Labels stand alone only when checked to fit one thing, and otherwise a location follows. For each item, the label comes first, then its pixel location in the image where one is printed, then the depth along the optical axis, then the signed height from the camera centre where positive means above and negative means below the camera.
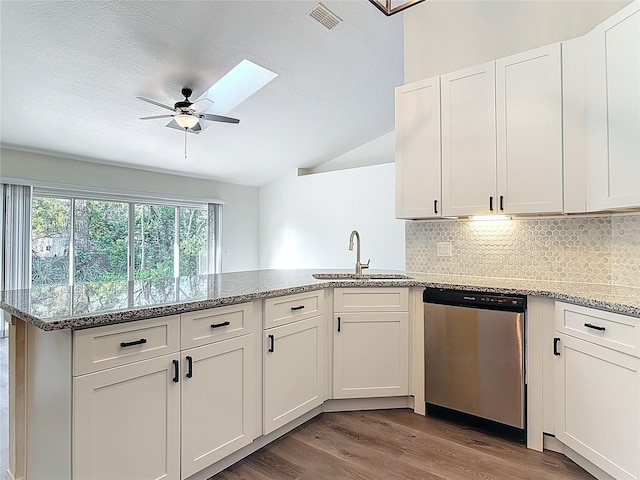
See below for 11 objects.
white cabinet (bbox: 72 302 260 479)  1.33 -0.64
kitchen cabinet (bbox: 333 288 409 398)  2.51 -0.69
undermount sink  2.71 -0.25
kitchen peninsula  1.35 -0.56
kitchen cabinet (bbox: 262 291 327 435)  2.03 -0.74
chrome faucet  2.82 -0.18
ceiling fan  3.46 +1.23
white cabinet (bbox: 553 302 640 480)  1.58 -0.69
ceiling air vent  3.16 +2.01
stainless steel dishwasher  2.11 -0.69
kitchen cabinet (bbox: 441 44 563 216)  2.21 +0.69
